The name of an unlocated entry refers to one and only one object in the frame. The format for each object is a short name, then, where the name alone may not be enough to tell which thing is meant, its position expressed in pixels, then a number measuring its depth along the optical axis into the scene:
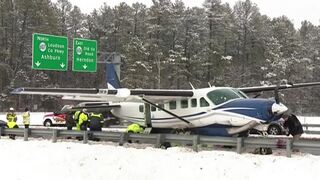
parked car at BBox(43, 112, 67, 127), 41.44
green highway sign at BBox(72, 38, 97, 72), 38.78
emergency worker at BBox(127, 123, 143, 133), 20.70
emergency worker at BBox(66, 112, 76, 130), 27.39
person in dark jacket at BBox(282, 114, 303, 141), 16.72
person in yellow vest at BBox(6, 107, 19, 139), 25.03
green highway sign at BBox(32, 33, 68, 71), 35.47
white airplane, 18.05
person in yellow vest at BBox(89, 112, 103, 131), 22.08
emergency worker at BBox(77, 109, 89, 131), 22.83
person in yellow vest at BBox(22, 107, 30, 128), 27.09
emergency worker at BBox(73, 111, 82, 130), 23.12
